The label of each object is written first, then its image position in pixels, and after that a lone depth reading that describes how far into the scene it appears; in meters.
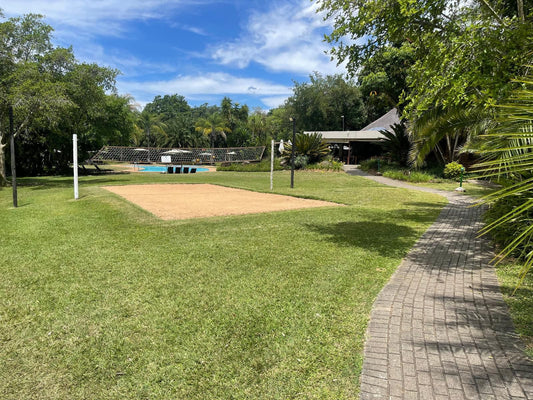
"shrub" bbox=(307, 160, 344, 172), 27.78
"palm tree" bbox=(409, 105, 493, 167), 9.76
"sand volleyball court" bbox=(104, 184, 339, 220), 10.41
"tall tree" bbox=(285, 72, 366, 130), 47.88
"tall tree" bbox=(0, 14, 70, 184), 16.39
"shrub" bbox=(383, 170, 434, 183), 20.55
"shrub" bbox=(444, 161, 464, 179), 20.48
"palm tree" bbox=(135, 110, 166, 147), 62.29
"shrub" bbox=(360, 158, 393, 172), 26.01
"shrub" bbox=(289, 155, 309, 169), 28.77
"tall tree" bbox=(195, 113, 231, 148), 59.12
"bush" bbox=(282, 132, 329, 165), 29.57
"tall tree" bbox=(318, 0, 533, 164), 4.54
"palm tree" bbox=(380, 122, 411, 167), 23.61
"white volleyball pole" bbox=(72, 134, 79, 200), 12.39
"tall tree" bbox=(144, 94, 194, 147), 59.42
